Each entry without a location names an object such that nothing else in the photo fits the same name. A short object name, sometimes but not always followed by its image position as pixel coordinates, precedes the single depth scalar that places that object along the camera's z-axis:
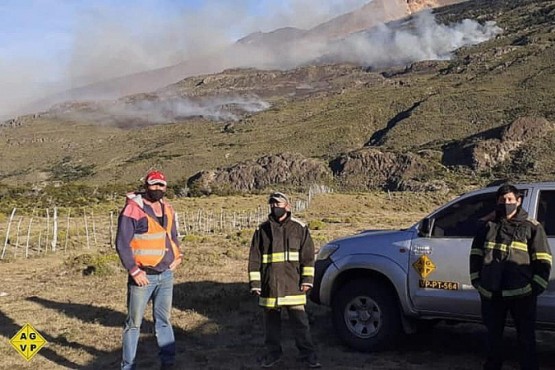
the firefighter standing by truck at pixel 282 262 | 7.59
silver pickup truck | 7.64
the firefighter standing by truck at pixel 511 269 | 6.41
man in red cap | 7.11
